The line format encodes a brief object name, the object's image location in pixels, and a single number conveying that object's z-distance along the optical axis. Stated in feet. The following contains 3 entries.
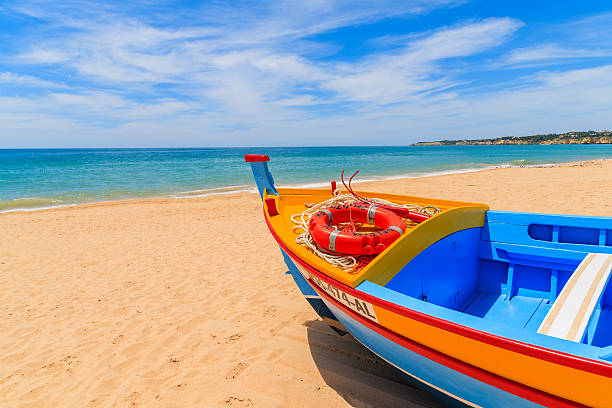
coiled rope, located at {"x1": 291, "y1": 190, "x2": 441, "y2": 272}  8.54
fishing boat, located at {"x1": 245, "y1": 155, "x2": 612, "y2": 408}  5.14
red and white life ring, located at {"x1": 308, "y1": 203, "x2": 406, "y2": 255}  8.63
